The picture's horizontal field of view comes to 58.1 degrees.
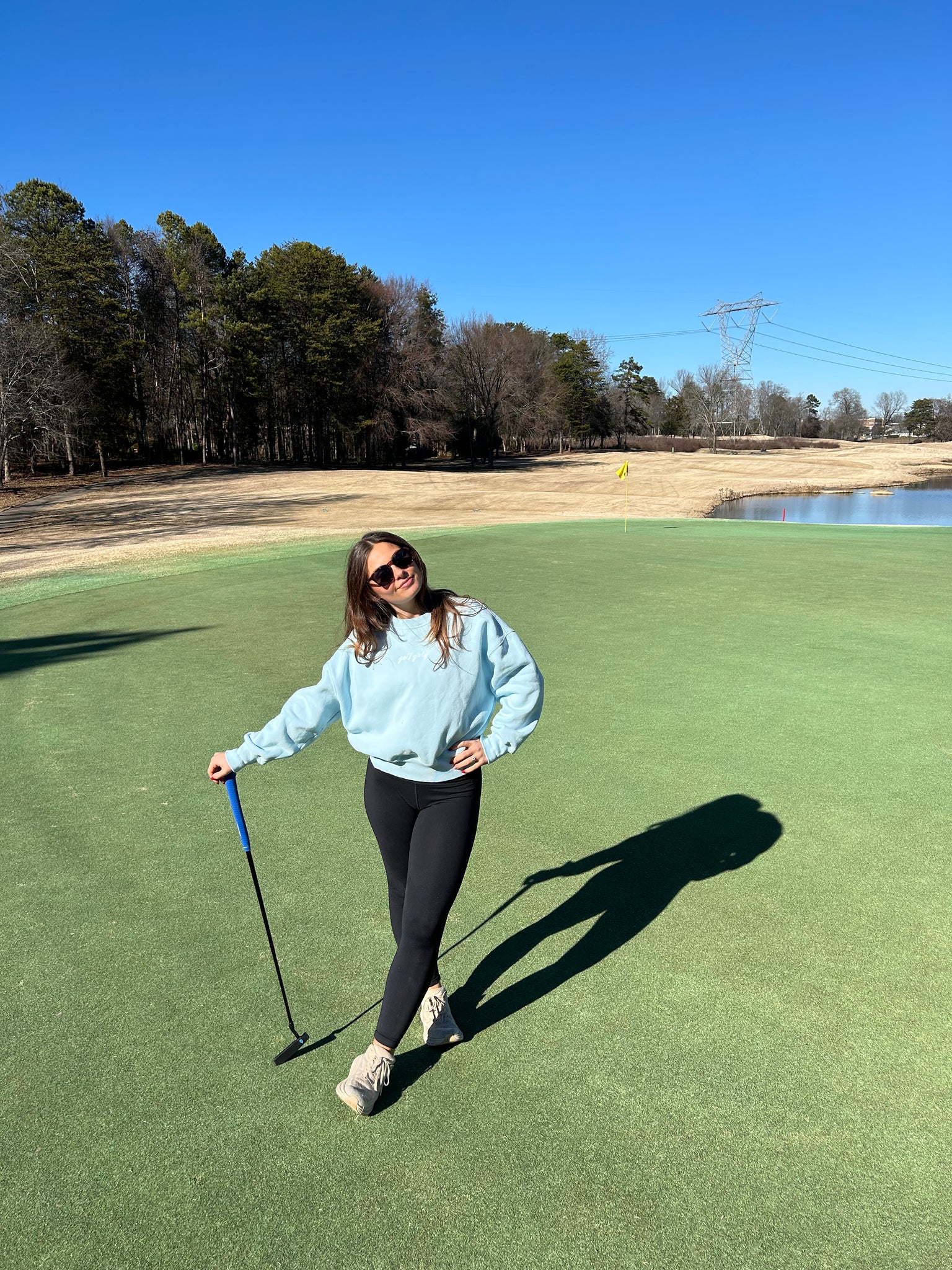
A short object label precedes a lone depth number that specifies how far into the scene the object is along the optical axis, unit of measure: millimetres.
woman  2688
